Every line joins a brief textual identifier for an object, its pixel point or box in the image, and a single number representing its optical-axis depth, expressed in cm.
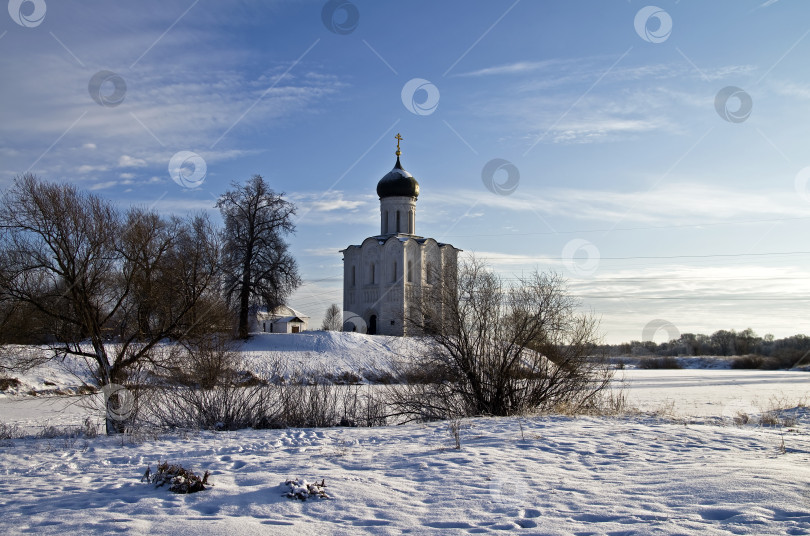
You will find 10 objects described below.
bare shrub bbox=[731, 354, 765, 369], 6053
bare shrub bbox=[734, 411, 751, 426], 1313
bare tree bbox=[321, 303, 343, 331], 7284
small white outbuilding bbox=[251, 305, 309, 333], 5028
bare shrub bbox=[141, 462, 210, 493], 631
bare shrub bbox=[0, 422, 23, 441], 1170
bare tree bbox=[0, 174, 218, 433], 1345
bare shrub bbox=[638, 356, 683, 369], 6656
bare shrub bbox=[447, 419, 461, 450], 911
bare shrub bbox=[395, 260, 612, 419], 1574
